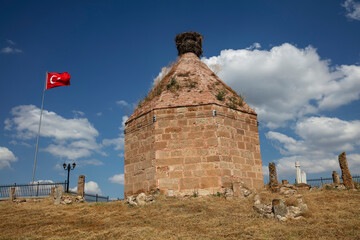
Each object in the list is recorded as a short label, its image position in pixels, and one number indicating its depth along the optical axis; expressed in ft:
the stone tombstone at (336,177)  57.37
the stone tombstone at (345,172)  39.55
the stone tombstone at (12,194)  60.34
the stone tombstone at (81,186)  67.21
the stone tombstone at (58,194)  40.60
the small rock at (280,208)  25.25
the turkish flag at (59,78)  68.90
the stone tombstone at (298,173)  58.70
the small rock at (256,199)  29.31
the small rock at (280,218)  24.80
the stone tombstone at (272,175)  38.62
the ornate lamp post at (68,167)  73.29
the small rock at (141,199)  32.40
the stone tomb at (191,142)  35.29
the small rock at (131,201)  32.87
